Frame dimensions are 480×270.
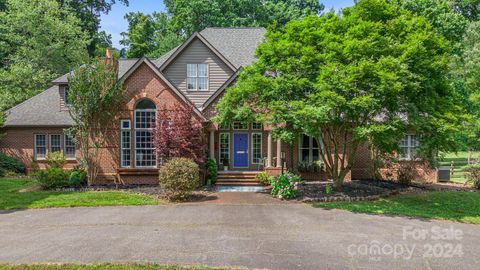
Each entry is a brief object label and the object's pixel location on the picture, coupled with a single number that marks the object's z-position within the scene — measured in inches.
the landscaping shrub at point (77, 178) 653.1
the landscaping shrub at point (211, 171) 698.8
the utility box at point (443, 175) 808.3
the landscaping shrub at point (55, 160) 789.9
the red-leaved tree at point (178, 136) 625.9
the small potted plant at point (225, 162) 796.0
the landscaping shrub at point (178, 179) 545.3
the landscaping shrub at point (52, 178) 631.8
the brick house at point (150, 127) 687.1
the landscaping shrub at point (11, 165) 816.9
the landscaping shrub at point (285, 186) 565.3
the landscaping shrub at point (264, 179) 700.0
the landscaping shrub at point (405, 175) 724.0
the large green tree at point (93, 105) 641.0
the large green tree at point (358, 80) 480.4
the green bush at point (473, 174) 701.9
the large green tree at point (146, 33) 1755.9
